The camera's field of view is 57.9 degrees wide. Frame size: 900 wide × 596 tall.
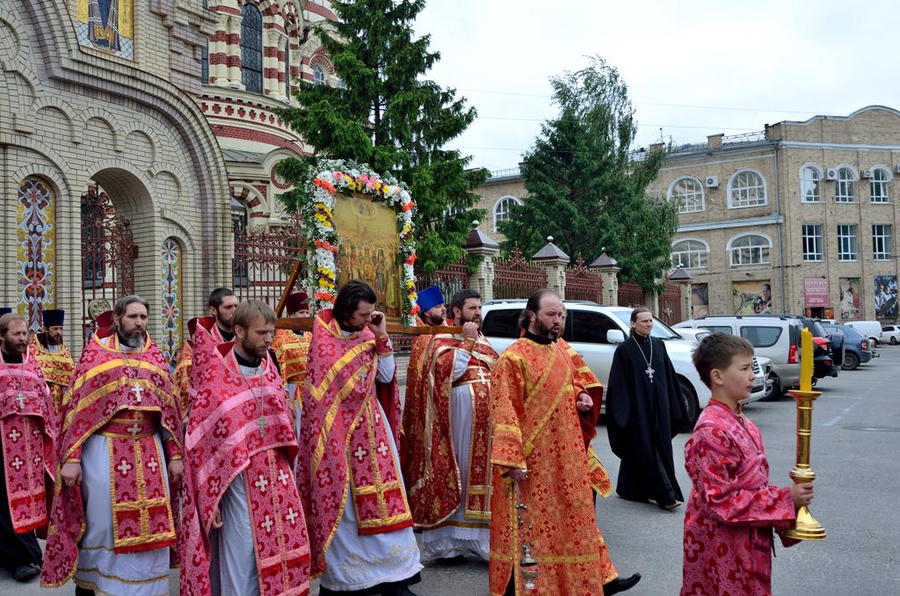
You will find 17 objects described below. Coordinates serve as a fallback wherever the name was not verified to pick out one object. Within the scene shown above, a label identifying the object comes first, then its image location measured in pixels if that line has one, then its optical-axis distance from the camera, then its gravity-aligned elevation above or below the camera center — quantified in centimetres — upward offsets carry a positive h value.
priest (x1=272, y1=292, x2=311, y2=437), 666 -30
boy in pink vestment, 303 -69
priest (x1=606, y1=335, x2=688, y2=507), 735 -100
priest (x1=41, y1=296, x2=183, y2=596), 462 -95
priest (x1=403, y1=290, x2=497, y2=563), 573 -95
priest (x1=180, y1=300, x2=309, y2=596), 400 -84
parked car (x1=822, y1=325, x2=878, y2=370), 2406 -125
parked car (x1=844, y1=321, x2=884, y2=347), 3525 -91
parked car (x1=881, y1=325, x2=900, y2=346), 4116 -145
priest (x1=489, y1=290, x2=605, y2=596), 434 -87
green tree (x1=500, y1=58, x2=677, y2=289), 2927 +438
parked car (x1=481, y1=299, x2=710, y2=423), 1184 -36
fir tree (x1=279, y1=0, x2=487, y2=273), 1622 +419
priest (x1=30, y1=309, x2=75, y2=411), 696 -32
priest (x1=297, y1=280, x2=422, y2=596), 474 -91
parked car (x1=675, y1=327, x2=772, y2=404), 1332 -106
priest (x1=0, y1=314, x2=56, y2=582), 576 -97
